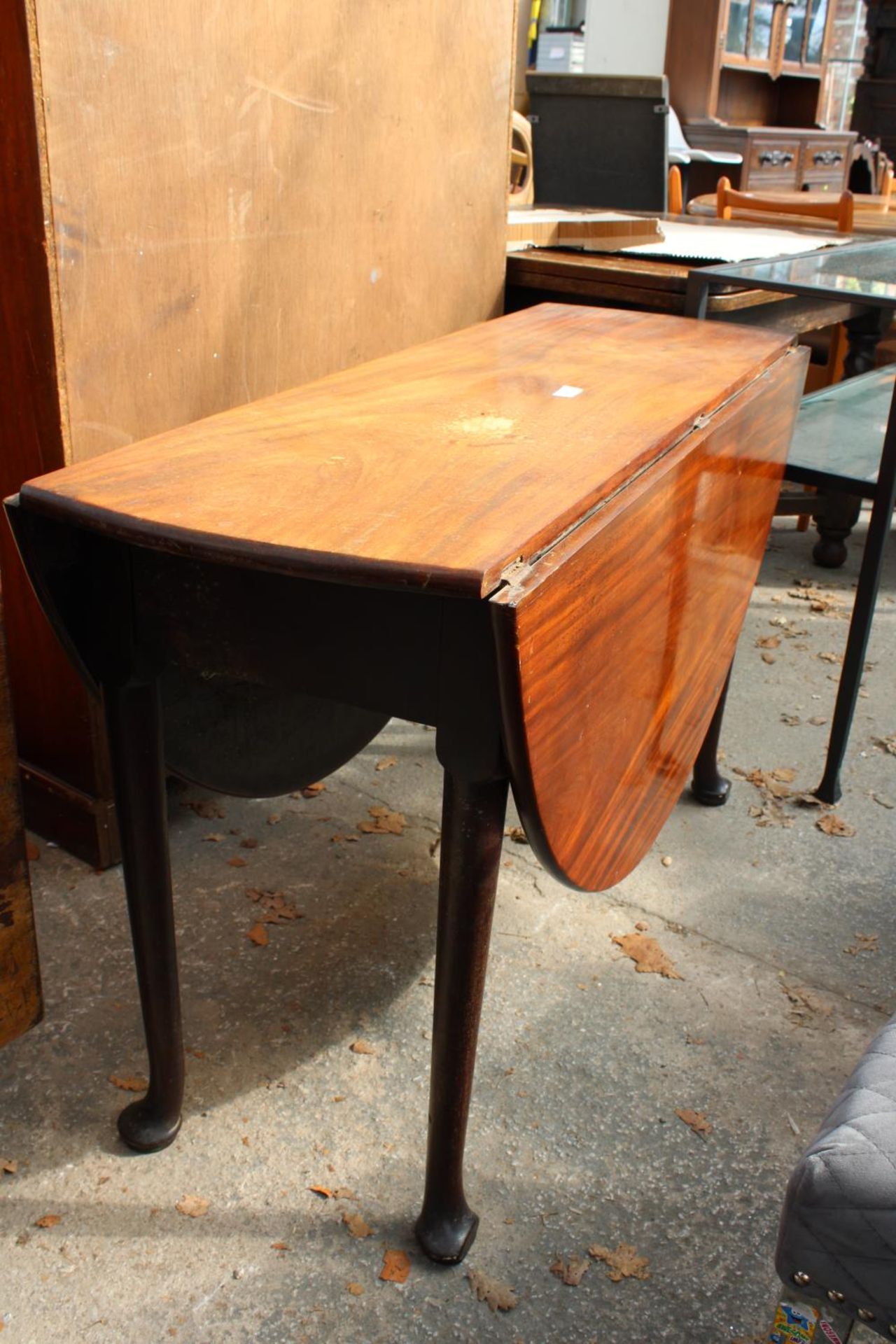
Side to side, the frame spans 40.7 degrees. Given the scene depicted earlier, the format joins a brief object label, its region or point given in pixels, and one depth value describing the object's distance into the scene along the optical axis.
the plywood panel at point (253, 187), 1.61
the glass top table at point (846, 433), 2.11
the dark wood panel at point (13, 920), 1.48
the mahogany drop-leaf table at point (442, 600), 1.04
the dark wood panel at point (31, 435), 1.53
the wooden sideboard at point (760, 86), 7.19
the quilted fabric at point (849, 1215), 0.87
